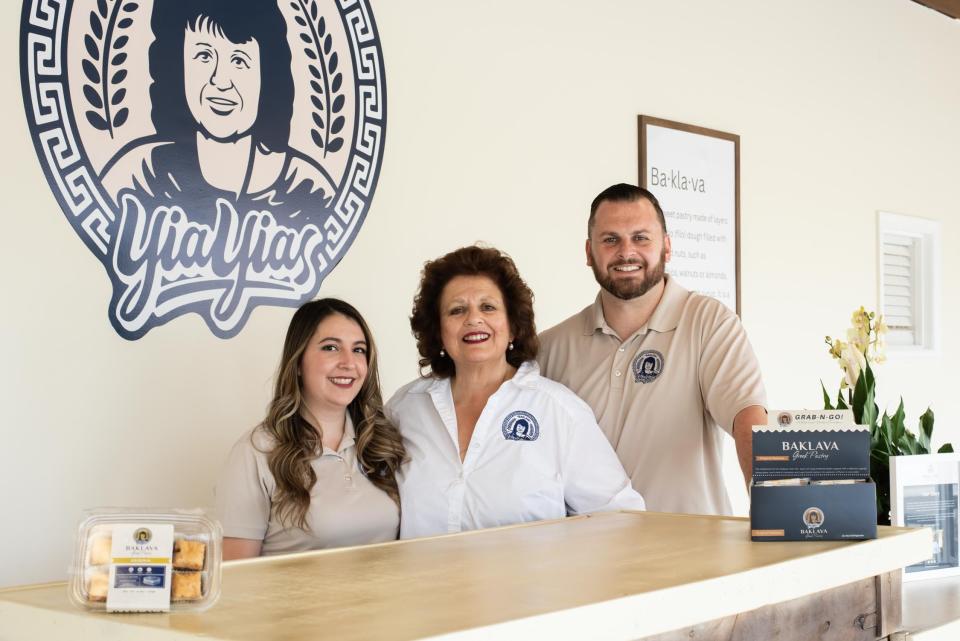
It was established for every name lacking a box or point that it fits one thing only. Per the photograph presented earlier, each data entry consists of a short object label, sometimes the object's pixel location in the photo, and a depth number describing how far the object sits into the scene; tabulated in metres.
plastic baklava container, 1.32
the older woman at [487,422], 2.51
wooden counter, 1.27
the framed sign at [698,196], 4.65
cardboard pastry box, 1.95
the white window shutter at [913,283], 6.43
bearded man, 2.84
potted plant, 3.08
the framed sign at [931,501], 2.98
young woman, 2.48
